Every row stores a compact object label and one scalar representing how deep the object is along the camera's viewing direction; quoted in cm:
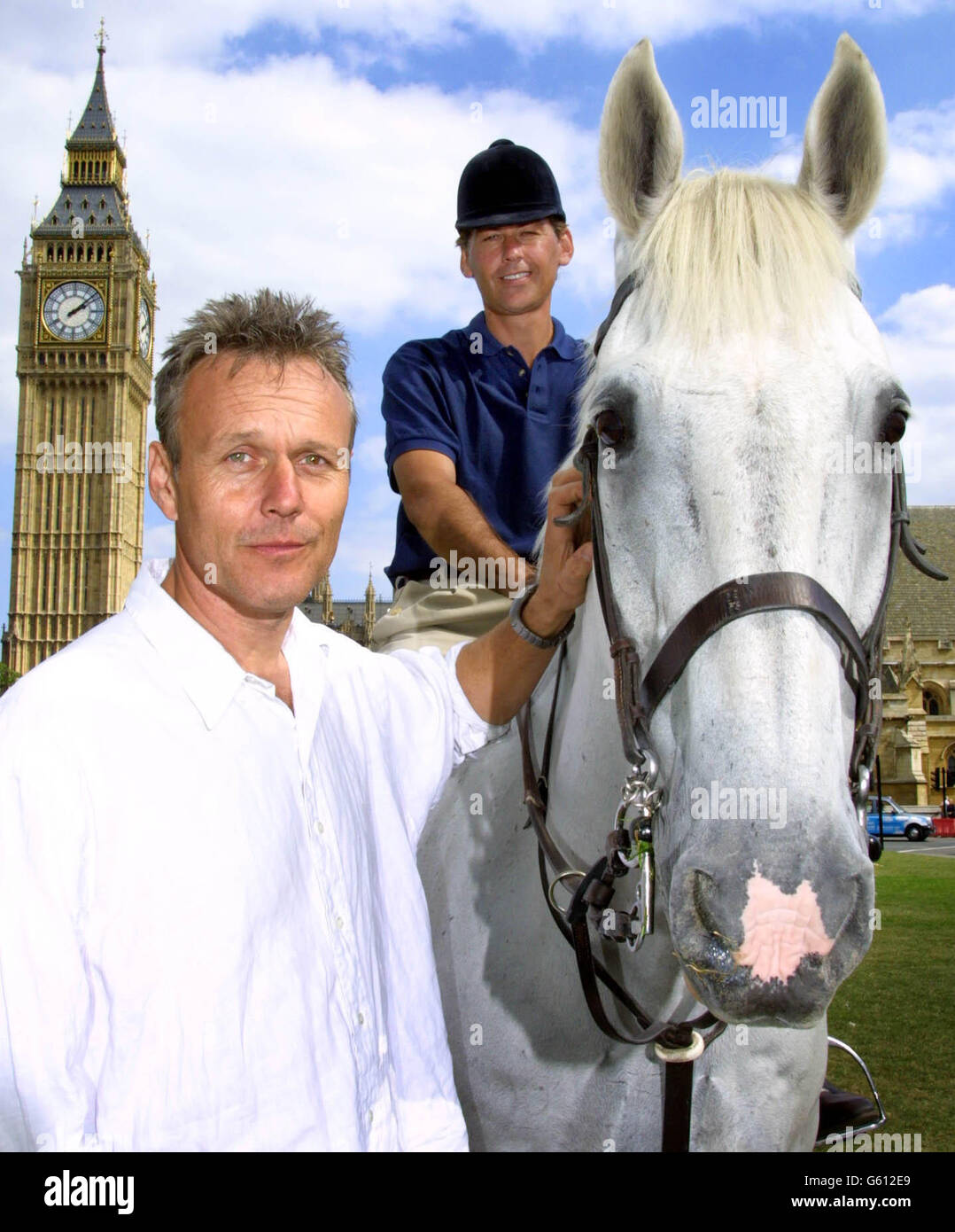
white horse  142
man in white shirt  147
